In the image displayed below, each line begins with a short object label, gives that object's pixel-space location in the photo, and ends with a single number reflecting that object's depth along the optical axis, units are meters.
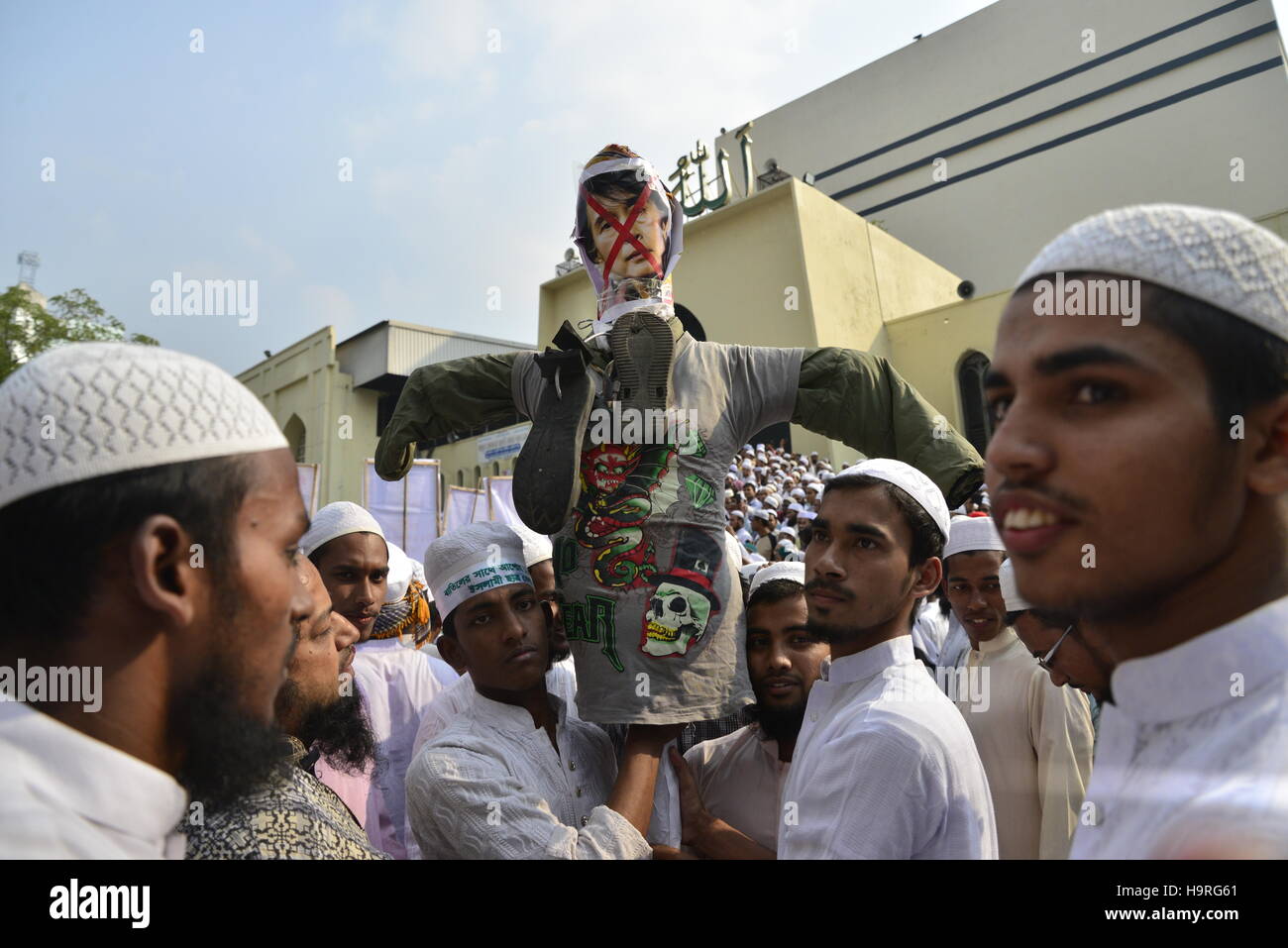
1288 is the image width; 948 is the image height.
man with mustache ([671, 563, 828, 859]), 2.56
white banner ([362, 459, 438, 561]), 8.14
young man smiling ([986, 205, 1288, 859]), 0.92
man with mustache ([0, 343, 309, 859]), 1.03
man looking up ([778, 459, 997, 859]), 1.72
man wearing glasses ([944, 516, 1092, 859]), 2.72
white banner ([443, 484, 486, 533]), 8.96
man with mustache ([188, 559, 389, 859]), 1.33
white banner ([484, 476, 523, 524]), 8.05
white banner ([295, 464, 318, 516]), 5.44
